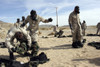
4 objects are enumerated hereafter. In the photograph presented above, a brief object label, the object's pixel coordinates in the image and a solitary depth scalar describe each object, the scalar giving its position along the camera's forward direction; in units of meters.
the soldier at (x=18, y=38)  2.77
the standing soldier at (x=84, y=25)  8.02
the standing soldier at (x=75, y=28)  3.92
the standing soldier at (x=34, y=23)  3.35
